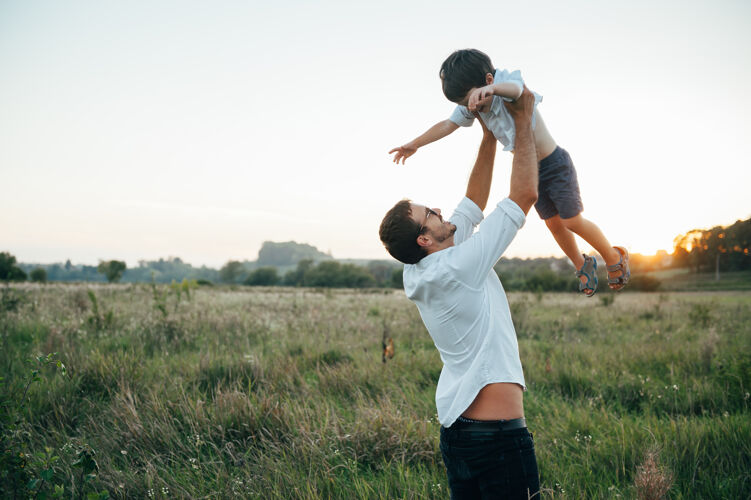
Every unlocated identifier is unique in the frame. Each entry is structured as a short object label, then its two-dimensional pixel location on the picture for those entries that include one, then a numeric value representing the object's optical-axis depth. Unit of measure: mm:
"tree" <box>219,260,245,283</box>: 115500
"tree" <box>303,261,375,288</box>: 88875
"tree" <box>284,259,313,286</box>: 101875
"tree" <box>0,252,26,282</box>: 44044
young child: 2707
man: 1946
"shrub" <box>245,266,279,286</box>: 106006
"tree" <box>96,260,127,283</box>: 57016
